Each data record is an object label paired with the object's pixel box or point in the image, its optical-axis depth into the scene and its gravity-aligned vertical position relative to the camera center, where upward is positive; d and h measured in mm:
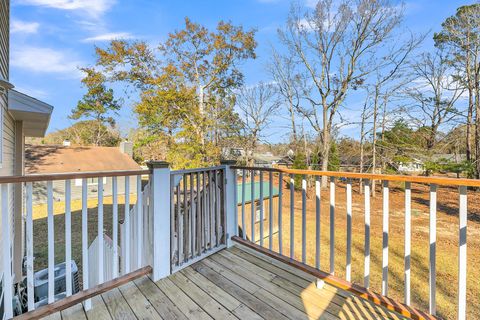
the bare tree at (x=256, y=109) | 12969 +2992
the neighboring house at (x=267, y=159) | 16206 -72
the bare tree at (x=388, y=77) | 11062 +4249
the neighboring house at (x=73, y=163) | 12445 -284
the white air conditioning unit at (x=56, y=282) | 3718 -2156
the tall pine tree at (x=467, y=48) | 10664 +5394
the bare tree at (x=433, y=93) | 11688 +3429
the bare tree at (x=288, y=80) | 13422 +4730
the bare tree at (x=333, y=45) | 10914 +5985
